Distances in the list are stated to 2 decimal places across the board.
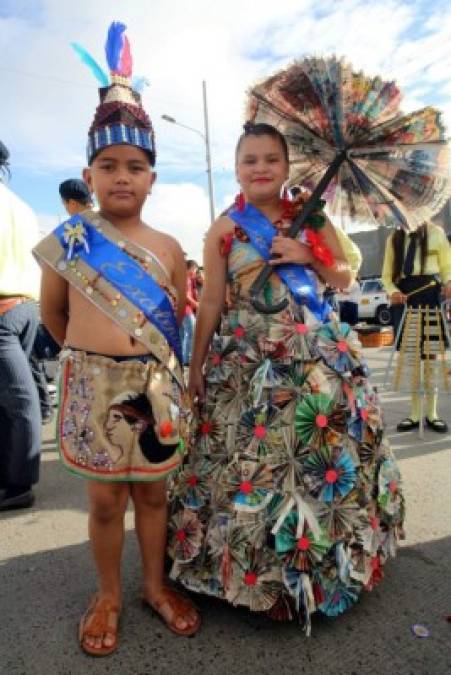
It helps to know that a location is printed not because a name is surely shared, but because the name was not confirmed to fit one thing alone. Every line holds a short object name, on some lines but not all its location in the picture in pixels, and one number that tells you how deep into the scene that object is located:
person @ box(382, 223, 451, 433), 4.11
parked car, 18.69
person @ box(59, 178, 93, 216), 3.89
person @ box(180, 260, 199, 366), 5.32
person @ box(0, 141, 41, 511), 2.79
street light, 20.70
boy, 1.70
